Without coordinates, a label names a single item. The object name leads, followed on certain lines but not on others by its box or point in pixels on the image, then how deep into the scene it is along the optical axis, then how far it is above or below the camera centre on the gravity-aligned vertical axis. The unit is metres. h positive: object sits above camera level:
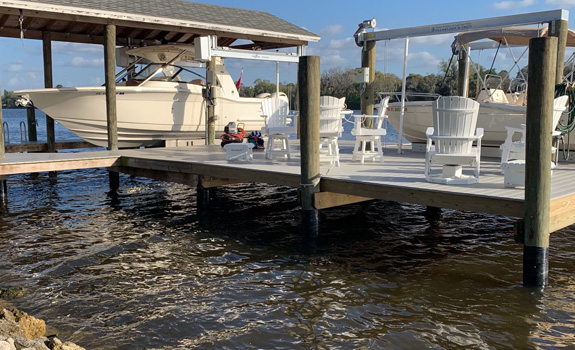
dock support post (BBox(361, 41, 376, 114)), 10.21 +0.82
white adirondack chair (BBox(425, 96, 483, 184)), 6.52 -0.21
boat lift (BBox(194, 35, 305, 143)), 12.27 +1.46
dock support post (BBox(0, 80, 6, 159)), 9.57 -0.43
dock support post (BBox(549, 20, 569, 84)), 8.48 +1.35
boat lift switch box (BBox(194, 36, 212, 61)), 12.20 +1.55
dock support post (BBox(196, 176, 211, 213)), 9.60 -1.40
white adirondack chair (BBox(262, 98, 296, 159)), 9.02 -0.09
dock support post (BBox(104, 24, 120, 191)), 11.13 +0.72
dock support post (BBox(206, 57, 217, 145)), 12.92 +0.39
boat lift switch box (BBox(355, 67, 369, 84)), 10.03 +0.80
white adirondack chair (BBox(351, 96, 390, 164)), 8.48 -0.24
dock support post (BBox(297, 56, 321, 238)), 6.91 -0.10
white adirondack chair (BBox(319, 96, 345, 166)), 8.38 -0.07
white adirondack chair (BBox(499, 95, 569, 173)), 7.20 -0.23
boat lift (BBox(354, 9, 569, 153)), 8.52 +1.55
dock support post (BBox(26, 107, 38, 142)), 14.23 -0.13
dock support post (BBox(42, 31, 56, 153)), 13.21 +1.16
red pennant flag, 17.11 +1.10
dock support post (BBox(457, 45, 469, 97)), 12.50 +1.11
